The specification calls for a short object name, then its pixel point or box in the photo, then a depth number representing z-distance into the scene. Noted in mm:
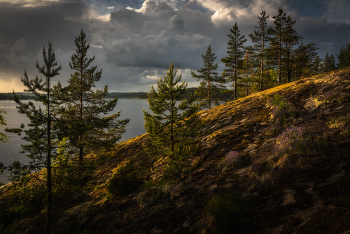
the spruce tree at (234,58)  28319
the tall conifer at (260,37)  29125
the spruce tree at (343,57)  43756
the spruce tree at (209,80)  29375
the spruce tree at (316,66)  51325
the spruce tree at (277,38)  25214
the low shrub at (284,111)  10008
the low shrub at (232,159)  8069
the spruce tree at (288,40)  24945
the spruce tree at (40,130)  8914
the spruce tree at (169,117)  11367
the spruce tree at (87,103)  18000
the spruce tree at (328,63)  56031
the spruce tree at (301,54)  23297
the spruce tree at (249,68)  32253
